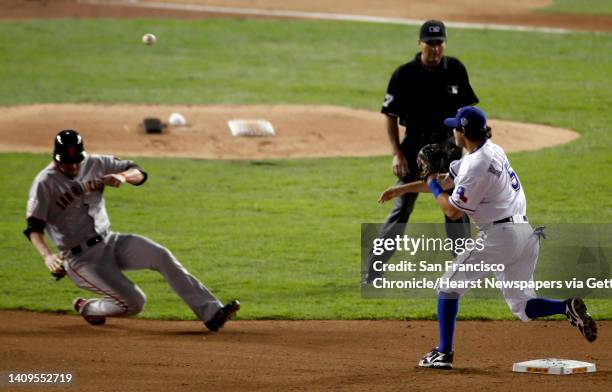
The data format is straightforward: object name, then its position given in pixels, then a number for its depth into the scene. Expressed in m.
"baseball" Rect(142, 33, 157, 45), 42.69
